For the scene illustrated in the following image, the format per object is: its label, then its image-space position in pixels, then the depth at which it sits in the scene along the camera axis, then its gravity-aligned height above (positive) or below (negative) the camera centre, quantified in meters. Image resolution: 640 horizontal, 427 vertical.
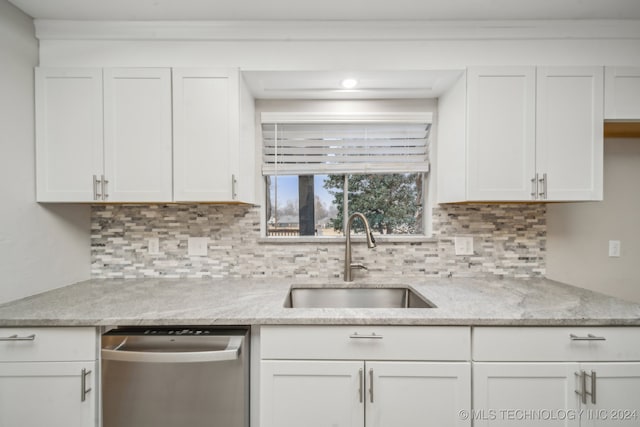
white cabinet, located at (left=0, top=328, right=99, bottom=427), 1.20 -0.70
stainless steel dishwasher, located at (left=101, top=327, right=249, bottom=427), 1.20 -0.73
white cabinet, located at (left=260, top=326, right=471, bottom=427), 1.21 -0.72
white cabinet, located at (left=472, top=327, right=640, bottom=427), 1.21 -0.70
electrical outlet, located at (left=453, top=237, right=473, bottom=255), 1.92 -0.23
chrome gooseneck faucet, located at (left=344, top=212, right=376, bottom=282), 1.77 -0.28
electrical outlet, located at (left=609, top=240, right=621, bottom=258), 1.90 -0.24
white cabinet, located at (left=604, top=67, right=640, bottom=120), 1.56 +0.64
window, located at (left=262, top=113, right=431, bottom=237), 1.98 +0.27
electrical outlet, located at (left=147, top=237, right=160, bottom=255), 1.91 -0.23
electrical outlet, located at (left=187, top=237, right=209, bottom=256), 1.91 -0.24
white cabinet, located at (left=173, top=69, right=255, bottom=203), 1.58 +0.42
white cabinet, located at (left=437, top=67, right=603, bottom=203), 1.56 +0.42
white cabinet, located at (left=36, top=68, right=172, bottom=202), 1.57 +0.42
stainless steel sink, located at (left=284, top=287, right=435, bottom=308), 1.80 -0.55
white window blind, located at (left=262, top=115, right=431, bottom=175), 1.99 +0.46
